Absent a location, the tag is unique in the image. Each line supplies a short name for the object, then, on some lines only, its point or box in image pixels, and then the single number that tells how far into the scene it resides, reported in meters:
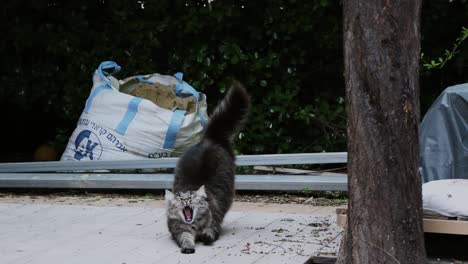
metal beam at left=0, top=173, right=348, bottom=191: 6.33
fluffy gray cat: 4.65
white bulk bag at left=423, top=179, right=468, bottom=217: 4.07
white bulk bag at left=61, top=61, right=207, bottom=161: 7.10
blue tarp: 5.03
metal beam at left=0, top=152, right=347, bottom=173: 6.72
